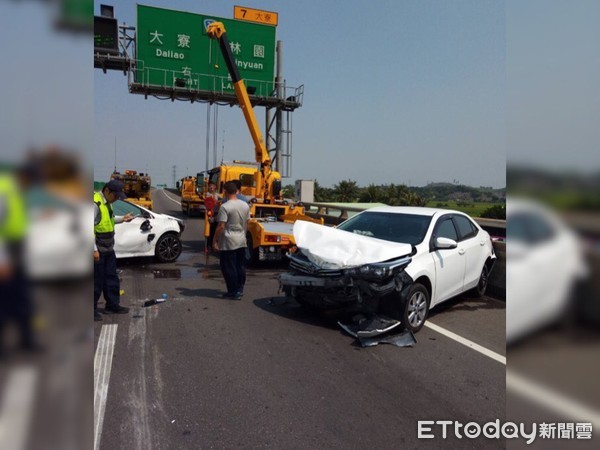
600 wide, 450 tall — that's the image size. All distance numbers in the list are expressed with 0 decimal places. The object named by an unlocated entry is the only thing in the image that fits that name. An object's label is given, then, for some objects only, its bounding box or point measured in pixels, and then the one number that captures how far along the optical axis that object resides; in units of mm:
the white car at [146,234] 9180
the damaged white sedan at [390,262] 5129
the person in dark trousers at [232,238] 6691
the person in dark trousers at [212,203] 10227
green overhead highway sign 18000
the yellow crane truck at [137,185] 23156
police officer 5234
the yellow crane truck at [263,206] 9180
